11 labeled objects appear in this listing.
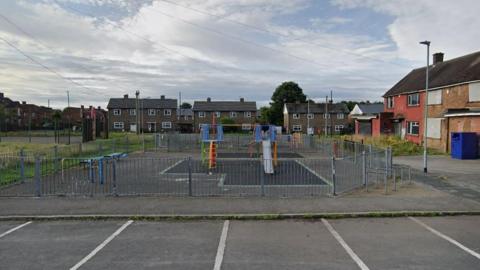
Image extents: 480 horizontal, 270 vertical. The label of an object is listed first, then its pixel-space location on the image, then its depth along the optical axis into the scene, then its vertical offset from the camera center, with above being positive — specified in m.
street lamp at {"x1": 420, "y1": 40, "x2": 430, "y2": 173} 15.52 -0.52
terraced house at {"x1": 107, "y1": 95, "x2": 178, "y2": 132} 72.81 +2.33
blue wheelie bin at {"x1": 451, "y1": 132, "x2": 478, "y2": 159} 21.41 -1.13
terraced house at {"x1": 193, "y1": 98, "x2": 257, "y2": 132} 74.44 +3.22
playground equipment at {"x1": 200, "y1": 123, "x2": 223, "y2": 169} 19.13 -0.48
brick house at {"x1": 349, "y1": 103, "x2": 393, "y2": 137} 36.72 +0.23
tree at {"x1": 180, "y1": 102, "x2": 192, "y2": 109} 124.41 +7.66
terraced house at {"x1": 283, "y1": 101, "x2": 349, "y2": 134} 70.25 +1.64
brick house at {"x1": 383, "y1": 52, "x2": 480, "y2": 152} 24.45 +2.08
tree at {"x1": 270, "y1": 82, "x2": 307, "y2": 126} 81.61 +7.09
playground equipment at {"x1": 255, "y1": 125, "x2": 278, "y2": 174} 18.87 -0.60
